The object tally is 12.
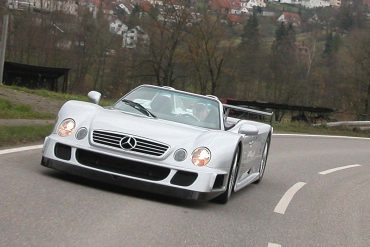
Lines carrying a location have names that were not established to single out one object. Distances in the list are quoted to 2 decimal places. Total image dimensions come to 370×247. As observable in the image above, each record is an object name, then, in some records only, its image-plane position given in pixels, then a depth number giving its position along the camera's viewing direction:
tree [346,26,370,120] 47.88
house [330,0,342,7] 79.75
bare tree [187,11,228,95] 55.03
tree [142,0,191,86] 51.75
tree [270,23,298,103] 57.93
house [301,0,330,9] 85.91
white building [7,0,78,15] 55.81
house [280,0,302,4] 110.81
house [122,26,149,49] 52.66
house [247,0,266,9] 85.18
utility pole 25.14
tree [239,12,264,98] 56.59
